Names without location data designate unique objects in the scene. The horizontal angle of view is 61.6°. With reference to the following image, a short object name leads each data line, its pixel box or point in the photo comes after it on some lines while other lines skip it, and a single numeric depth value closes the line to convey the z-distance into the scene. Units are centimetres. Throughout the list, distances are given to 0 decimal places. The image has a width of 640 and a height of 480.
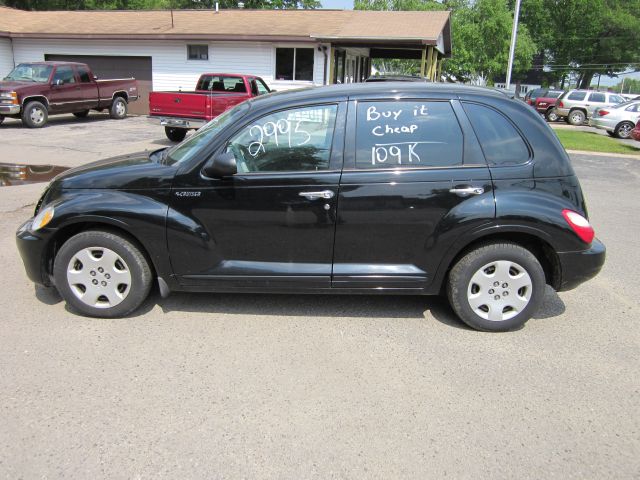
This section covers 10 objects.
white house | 2105
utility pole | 3067
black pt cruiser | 396
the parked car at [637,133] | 1715
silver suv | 2580
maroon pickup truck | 1628
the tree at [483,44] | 4006
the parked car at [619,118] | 2100
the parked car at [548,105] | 2728
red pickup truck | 1345
